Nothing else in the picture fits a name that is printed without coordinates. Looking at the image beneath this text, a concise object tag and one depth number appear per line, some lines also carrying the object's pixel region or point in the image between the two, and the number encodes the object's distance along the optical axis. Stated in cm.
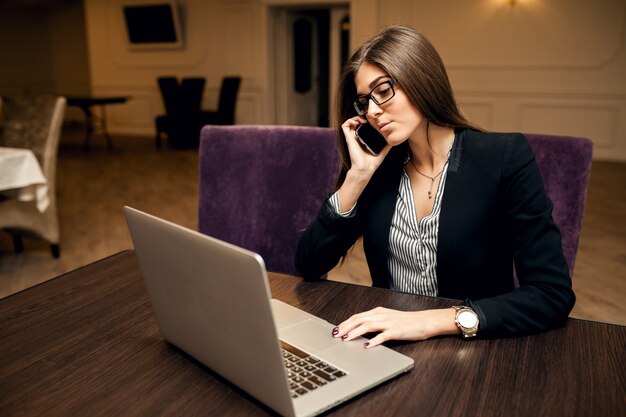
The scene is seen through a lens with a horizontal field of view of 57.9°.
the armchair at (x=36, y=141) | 338
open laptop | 63
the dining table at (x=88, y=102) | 781
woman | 113
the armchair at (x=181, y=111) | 816
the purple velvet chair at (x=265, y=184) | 156
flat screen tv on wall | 896
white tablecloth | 295
